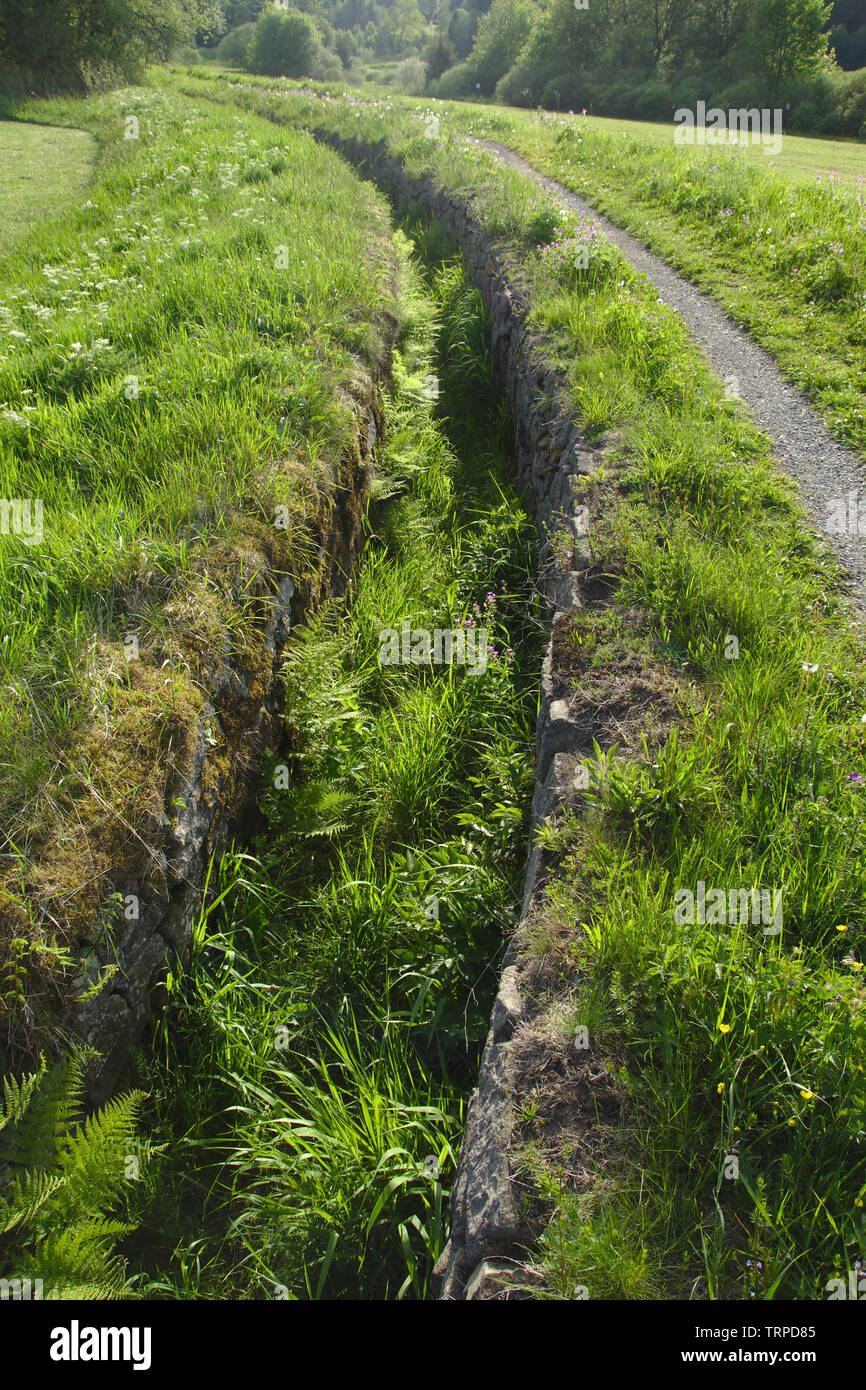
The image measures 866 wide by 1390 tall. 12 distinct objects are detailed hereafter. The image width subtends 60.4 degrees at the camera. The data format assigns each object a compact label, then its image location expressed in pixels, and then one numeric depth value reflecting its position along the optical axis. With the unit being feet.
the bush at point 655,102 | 130.72
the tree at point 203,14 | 113.80
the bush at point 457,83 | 192.24
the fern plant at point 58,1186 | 7.62
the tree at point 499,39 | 181.16
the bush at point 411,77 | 225.84
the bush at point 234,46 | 240.94
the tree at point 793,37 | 124.16
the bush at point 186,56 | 139.10
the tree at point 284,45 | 197.57
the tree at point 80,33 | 87.92
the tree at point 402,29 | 428.56
